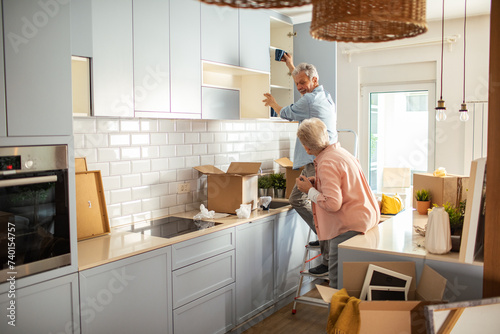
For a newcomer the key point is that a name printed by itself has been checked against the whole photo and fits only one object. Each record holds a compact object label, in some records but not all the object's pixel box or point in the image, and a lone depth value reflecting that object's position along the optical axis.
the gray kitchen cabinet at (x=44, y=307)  2.07
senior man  3.92
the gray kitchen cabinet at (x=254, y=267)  3.57
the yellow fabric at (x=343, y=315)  2.04
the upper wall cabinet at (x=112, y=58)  2.72
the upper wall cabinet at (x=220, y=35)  3.51
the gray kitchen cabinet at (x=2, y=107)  1.98
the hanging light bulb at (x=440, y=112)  3.84
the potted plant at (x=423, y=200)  3.71
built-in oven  2.04
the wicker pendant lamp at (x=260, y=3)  1.29
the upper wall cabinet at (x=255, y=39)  3.89
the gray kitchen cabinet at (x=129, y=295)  2.45
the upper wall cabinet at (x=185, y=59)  3.25
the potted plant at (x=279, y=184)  4.57
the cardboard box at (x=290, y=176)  4.42
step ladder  3.88
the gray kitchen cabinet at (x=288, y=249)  4.01
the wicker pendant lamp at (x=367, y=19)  1.49
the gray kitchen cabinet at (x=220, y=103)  3.55
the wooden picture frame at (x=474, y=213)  2.11
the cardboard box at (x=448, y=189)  3.62
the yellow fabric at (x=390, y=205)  4.14
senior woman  3.05
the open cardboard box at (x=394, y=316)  2.01
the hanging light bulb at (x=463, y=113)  3.95
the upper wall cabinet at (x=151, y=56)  2.99
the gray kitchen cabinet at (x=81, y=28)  2.59
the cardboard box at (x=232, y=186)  3.84
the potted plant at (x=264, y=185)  4.61
